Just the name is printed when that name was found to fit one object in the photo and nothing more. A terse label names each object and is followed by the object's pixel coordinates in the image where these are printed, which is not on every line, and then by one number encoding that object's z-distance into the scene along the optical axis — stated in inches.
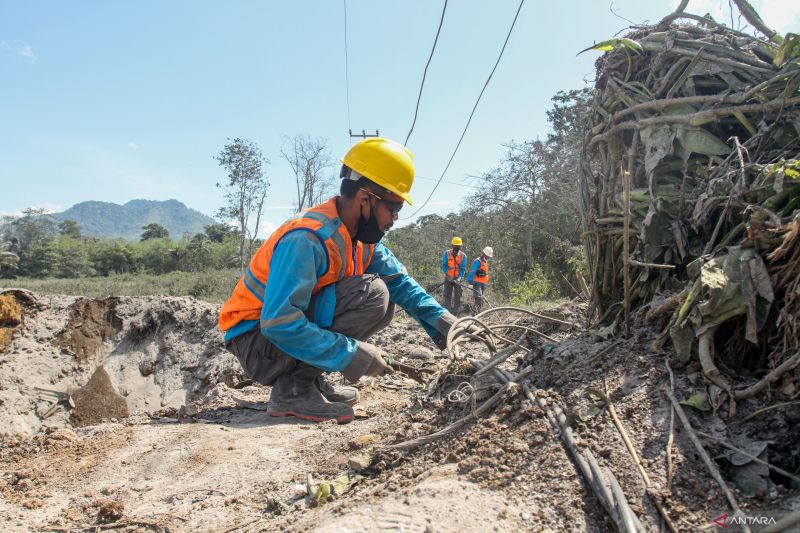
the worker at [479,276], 422.6
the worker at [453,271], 425.4
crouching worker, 100.5
